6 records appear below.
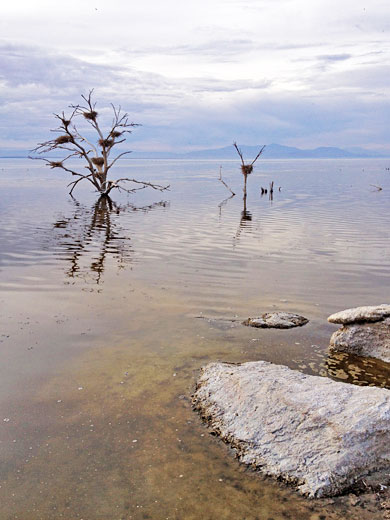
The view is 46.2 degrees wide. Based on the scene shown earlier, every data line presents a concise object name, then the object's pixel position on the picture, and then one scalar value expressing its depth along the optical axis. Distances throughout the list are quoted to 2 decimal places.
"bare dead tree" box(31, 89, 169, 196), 36.34
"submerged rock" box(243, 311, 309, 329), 9.70
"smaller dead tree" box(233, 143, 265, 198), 41.62
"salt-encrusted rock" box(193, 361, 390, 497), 4.95
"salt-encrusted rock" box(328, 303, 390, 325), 8.52
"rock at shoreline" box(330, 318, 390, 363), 8.36
